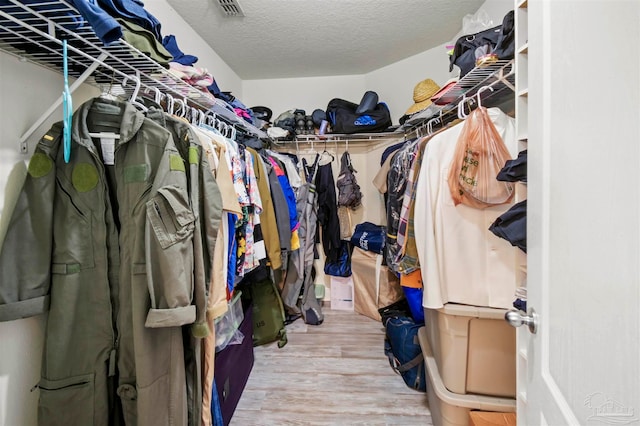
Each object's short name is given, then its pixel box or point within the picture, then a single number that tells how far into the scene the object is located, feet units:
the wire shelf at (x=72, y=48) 2.23
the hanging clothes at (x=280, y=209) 6.09
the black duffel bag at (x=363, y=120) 8.47
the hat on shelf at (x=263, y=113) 8.65
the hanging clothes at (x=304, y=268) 8.09
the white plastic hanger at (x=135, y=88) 3.27
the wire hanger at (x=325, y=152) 9.59
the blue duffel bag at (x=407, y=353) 5.55
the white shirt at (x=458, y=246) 3.87
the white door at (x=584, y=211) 1.23
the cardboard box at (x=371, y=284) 7.95
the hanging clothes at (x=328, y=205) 8.99
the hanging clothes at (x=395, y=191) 5.79
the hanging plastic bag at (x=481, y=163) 3.70
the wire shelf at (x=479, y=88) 3.60
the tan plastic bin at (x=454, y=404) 3.87
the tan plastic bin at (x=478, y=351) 3.97
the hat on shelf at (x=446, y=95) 4.64
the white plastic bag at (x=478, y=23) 4.99
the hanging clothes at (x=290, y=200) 6.62
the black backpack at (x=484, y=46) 3.26
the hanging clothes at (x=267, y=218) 5.61
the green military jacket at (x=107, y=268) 2.71
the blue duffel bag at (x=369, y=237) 8.34
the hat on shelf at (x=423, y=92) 6.75
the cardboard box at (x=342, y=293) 9.29
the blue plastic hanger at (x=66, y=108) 2.42
